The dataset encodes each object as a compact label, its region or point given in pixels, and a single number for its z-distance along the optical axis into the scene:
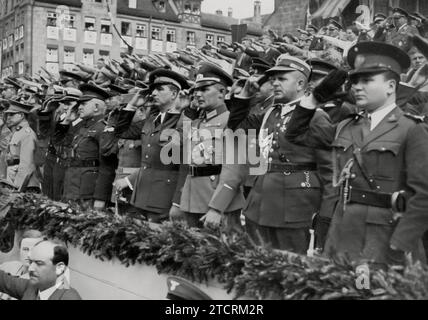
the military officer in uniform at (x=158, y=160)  7.14
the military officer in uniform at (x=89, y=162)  8.44
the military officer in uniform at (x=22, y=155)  9.59
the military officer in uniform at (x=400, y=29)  8.77
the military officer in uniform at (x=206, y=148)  6.29
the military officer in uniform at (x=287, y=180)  5.44
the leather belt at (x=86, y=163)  8.67
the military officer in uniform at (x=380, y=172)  4.23
